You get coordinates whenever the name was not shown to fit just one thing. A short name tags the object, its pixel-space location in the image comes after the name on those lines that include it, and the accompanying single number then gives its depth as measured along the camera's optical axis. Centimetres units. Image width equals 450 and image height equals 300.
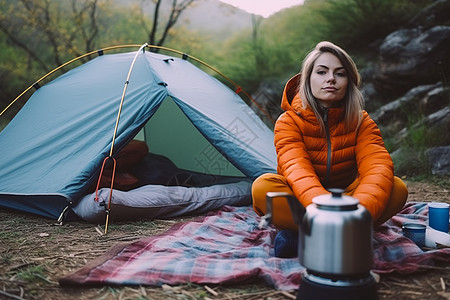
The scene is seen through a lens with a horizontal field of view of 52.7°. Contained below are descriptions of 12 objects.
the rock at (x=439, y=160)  416
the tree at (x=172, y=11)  849
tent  293
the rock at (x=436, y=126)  441
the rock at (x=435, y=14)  562
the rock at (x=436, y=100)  489
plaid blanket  176
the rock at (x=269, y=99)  683
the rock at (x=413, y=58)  526
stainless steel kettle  134
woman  208
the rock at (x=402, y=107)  516
